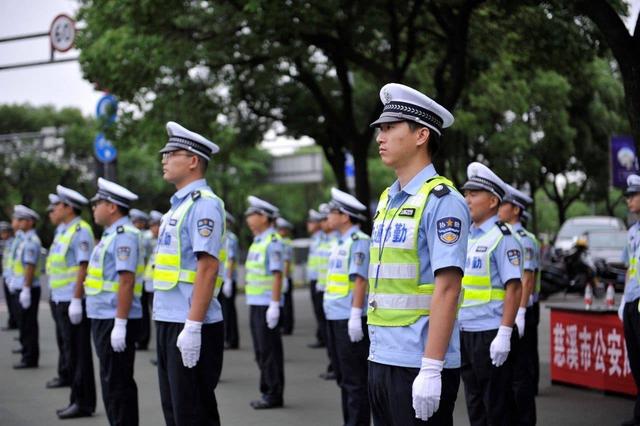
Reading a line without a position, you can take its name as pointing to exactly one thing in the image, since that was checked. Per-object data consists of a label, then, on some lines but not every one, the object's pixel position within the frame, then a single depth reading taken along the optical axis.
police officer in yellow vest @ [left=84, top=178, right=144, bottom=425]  7.32
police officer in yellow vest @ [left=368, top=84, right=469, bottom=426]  4.21
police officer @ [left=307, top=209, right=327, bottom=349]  15.98
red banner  10.09
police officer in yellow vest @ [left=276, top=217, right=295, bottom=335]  18.17
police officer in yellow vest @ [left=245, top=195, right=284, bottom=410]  9.94
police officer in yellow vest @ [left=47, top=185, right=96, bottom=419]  9.23
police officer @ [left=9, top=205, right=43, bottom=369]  13.13
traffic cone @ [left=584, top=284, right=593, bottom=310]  10.71
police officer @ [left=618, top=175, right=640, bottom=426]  8.36
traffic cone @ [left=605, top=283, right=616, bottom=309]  10.48
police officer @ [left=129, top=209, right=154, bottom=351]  15.54
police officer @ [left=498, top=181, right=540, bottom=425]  7.62
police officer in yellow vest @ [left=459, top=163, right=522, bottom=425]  6.98
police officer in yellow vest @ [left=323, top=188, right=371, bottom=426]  8.16
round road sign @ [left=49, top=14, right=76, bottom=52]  18.31
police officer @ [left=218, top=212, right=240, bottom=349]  15.70
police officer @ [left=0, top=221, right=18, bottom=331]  16.81
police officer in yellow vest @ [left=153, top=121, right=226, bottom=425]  5.79
